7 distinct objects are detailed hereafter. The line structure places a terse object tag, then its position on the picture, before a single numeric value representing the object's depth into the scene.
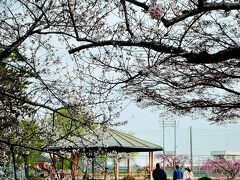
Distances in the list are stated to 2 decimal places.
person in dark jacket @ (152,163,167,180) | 14.36
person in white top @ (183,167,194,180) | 15.11
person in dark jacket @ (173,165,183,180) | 15.42
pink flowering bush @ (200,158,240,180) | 30.89
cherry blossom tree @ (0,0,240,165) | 4.64
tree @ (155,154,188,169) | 41.53
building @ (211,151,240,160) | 35.97
